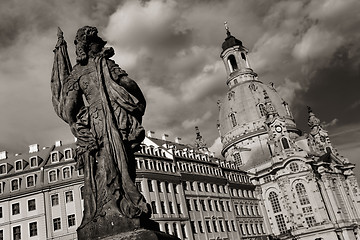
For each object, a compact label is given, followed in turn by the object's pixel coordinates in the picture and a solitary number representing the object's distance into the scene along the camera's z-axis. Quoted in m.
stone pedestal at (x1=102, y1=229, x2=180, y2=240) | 4.86
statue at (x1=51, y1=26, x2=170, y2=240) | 5.39
